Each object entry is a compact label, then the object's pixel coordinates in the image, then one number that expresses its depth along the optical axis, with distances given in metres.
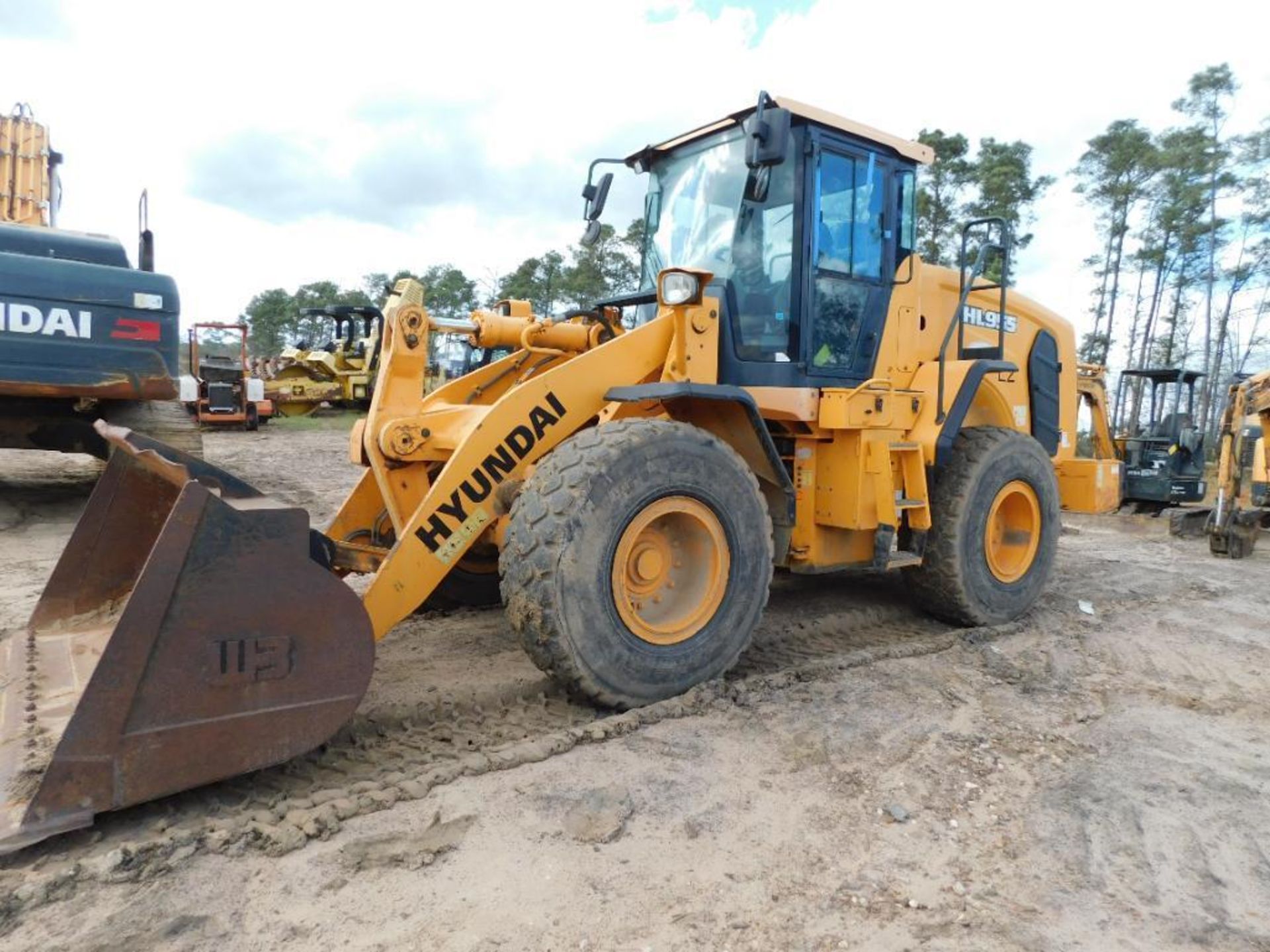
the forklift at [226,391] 17.61
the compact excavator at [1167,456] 11.98
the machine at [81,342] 6.30
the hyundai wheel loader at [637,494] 2.45
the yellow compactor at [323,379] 21.25
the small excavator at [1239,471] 8.85
